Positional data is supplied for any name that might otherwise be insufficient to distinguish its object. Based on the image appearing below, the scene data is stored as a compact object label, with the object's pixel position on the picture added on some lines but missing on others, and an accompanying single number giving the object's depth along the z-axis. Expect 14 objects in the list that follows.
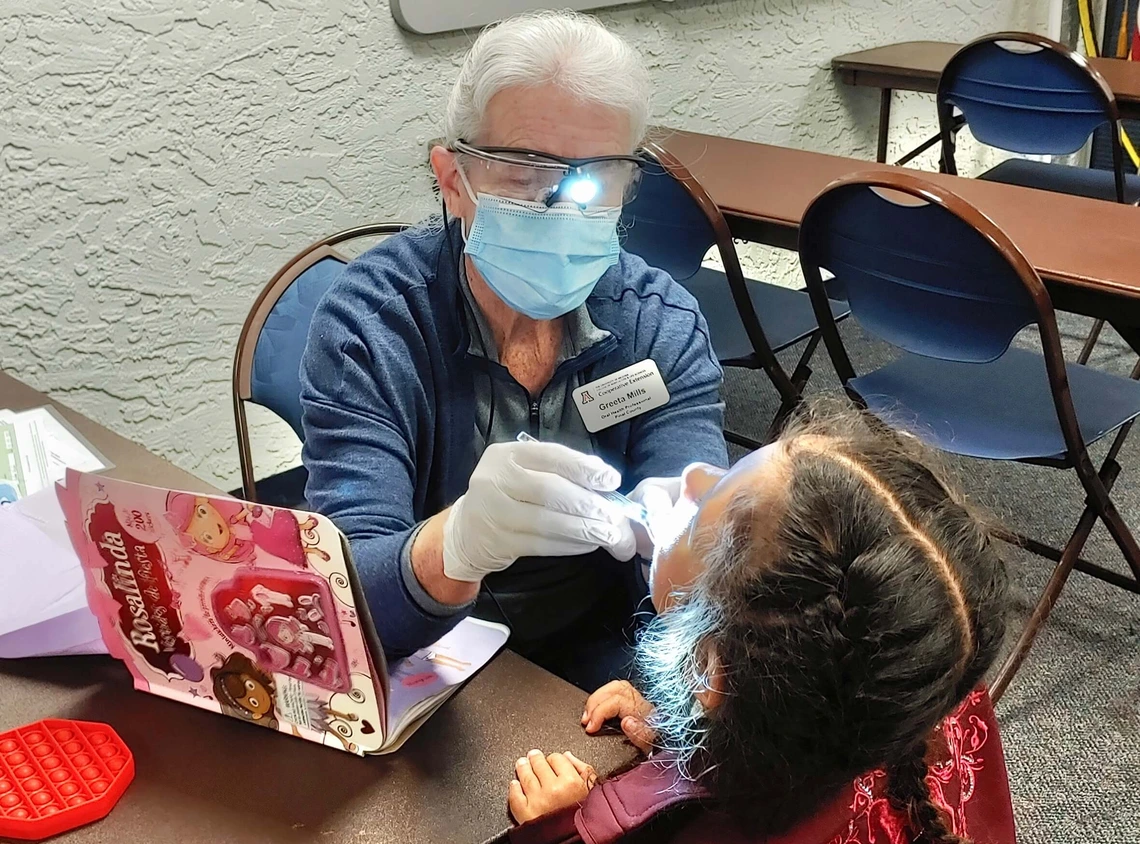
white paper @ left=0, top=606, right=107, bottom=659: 0.84
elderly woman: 1.09
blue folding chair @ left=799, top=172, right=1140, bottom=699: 1.57
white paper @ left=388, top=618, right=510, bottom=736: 0.77
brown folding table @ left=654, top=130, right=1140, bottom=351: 1.63
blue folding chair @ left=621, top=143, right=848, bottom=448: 1.92
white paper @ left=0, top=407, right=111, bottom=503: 1.10
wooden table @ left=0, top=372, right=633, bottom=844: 0.68
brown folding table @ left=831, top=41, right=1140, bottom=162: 3.09
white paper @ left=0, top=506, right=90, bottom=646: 0.87
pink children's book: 0.68
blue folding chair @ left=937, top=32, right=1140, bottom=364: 2.61
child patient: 0.67
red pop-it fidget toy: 0.66
